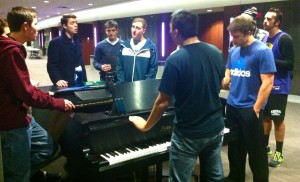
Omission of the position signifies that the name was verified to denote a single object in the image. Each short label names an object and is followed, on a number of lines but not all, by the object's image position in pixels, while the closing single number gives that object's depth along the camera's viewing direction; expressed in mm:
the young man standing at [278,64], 2854
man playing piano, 1534
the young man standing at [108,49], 3881
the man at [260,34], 3162
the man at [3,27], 2277
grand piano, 1748
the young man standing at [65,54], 3307
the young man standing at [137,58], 3264
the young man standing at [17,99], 1693
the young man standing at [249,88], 2123
